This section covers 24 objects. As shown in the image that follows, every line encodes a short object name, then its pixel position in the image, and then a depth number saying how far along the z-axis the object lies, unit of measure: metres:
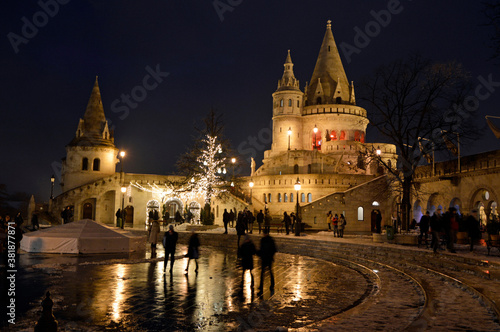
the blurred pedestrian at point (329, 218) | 30.72
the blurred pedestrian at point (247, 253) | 10.77
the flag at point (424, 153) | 23.44
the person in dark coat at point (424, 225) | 18.96
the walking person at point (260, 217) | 27.66
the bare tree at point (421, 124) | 23.95
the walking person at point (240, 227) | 20.61
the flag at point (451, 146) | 24.66
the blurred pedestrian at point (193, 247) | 13.05
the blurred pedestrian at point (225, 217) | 27.02
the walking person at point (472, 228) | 16.62
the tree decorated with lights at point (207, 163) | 35.19
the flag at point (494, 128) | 19.72
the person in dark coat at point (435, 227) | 15.88
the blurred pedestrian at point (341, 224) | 25.42
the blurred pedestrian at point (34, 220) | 28.43
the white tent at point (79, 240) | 18.23
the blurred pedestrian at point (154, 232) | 20.74
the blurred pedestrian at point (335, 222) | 26.09
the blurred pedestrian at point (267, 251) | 10.96
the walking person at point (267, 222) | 24.98
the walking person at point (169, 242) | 13.50
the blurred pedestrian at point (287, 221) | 27.72
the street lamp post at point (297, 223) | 26.58
